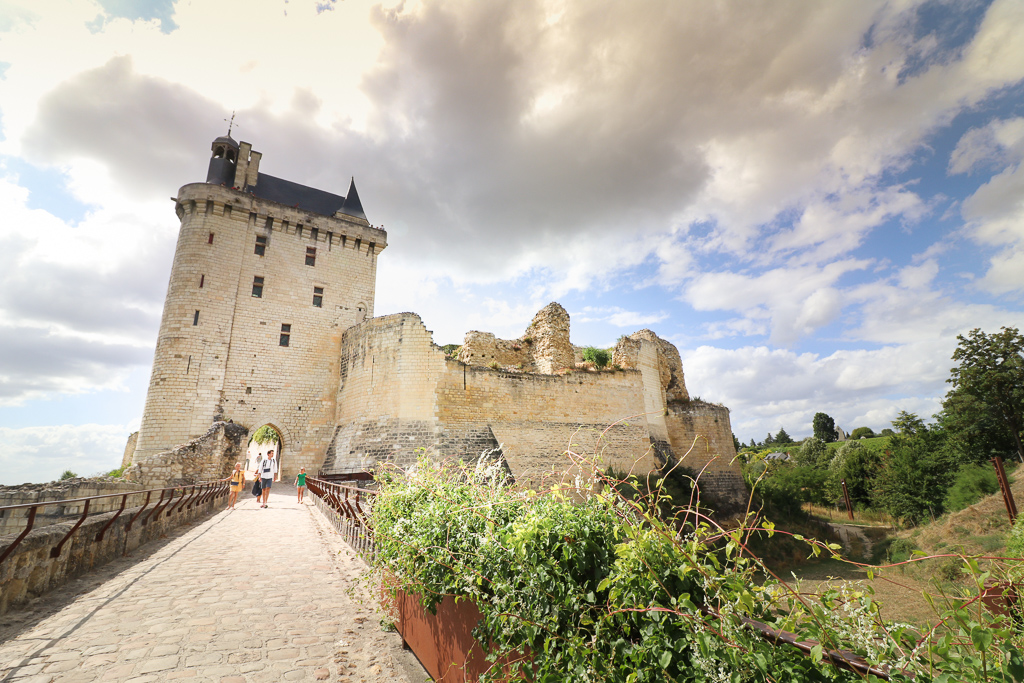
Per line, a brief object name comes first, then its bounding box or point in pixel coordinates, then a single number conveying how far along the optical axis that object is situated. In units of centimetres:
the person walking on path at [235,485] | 1173
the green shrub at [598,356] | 1888
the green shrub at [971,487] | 1777
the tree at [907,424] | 2828
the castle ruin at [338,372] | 1498
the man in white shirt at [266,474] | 1177
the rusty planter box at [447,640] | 243
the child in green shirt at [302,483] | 1405
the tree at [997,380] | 2078
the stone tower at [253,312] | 1716
